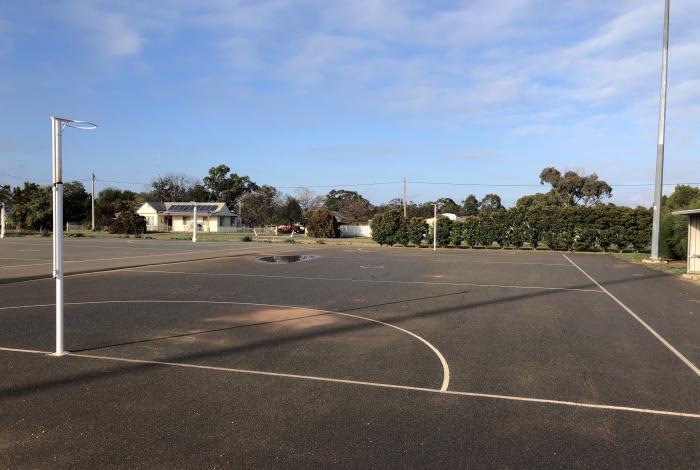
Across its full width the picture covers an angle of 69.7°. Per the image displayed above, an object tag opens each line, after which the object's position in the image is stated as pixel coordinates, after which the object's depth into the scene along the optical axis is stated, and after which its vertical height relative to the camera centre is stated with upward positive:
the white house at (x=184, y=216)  80.00 +0.48
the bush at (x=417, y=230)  41.41 -0.60
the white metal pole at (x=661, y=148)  25.89 +4.13
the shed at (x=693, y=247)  19.53 -0.78
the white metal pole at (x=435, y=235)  38.07 -0.90
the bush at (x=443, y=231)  40.47 -0.62
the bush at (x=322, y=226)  62.12 -0.55
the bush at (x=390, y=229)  42.28 -0.55
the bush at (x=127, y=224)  61.75 -0.70
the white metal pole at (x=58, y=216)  6.80 +0.02
